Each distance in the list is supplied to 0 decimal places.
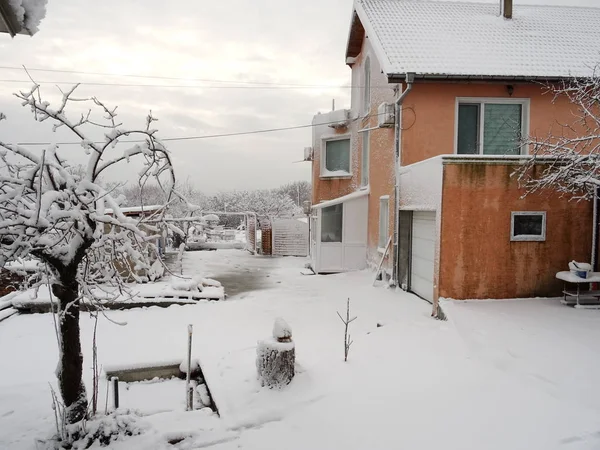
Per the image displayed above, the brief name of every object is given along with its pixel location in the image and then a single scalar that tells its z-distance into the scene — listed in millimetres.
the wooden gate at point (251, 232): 22016
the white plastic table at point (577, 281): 6938
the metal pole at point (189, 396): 4895
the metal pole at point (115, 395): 4646
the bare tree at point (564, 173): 6626
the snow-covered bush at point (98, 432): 3941
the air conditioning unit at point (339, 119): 15391
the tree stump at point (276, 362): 5145
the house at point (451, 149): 7465
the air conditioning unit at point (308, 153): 17681
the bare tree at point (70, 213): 3461
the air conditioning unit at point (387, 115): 10445
